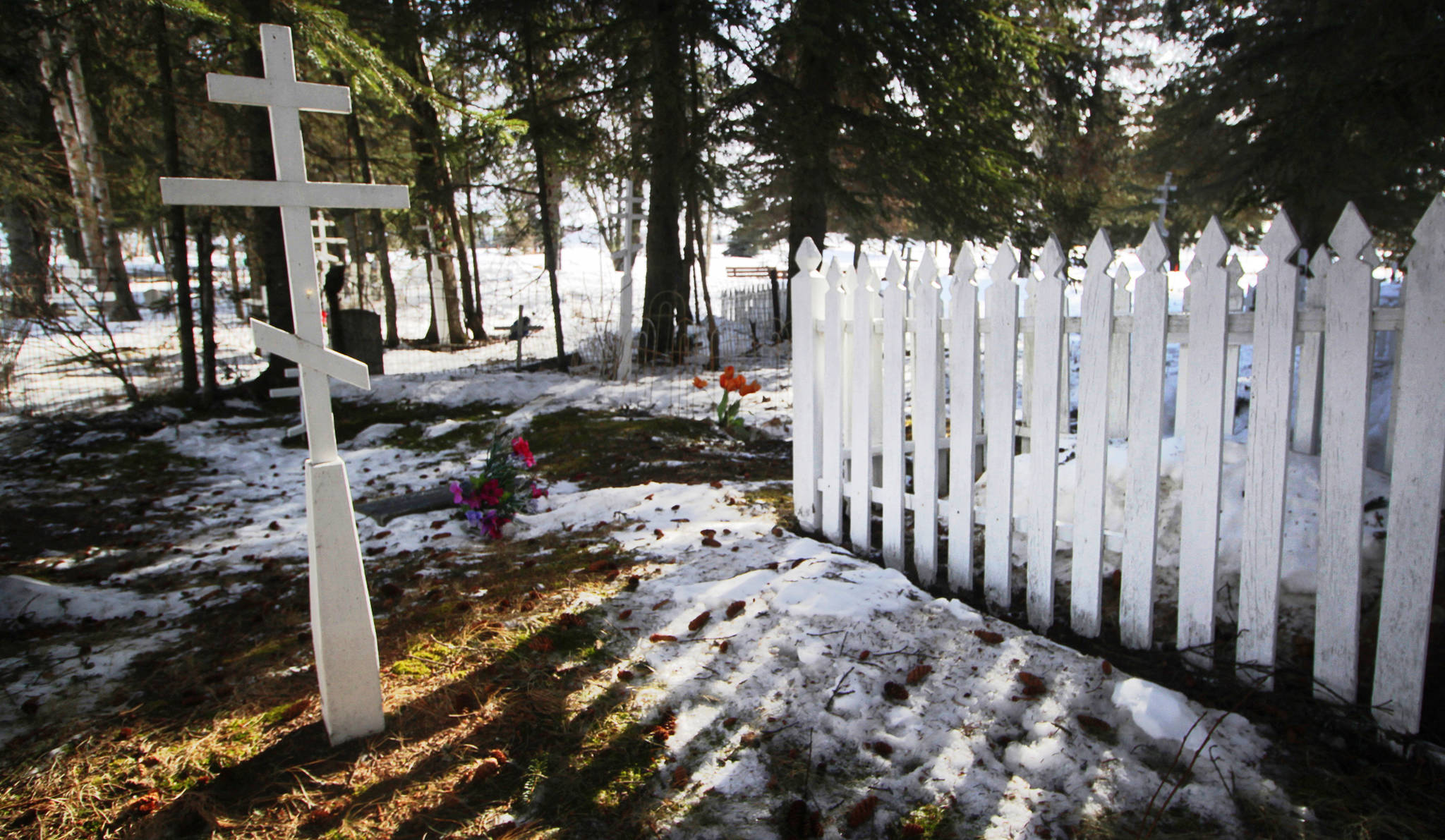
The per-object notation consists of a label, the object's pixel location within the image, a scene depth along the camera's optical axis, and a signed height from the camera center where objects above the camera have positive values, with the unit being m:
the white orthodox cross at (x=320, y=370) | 1.93 -0.12
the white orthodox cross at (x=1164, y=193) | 19.73 +2.63
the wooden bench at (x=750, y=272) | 29.64 +1.52
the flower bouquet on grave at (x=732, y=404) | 5.95 -0.79
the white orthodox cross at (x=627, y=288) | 9.74 +0.33
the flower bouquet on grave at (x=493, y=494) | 4.04 -0.94
